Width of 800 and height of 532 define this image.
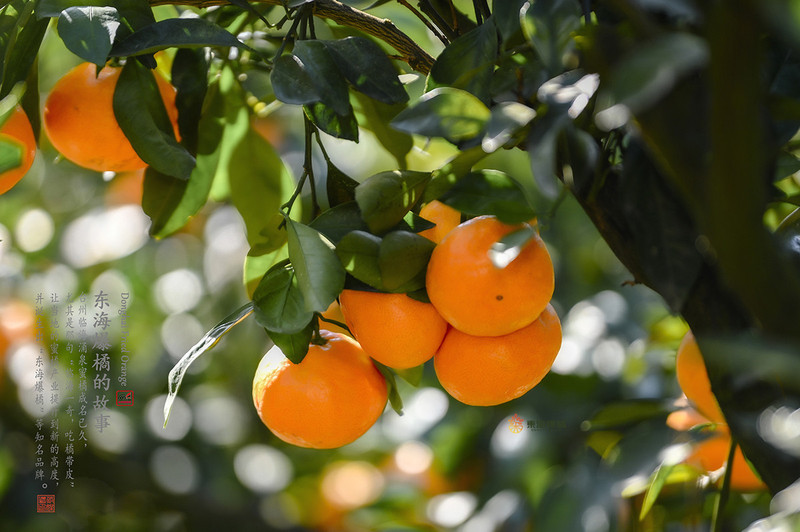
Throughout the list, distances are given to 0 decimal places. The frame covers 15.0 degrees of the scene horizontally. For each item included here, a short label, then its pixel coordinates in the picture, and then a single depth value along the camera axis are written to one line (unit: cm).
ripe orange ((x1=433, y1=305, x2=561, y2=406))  137
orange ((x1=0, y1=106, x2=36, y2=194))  142
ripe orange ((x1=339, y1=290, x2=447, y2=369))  136
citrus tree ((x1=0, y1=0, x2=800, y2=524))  120
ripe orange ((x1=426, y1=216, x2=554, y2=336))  133
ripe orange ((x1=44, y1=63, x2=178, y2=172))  144
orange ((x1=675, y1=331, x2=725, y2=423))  143
